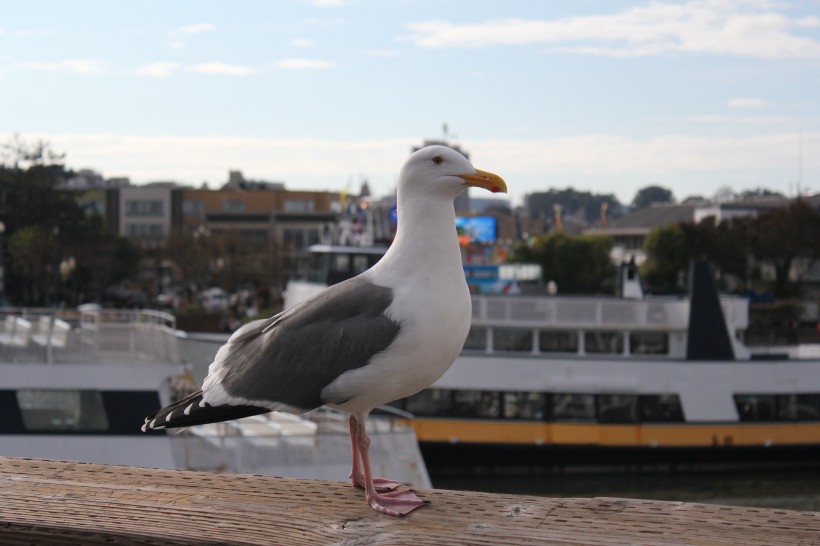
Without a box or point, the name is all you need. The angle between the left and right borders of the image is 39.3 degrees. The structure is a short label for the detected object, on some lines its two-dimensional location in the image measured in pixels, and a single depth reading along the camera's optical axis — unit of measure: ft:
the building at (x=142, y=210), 220.43
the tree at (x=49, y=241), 151.33
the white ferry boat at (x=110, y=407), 45.80
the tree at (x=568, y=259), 166.20
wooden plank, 8.34
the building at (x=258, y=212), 215.51
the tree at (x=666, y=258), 169.07
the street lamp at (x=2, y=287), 142.32
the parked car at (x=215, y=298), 153.28
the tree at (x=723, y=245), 164.76
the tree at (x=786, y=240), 159.12
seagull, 11.46
